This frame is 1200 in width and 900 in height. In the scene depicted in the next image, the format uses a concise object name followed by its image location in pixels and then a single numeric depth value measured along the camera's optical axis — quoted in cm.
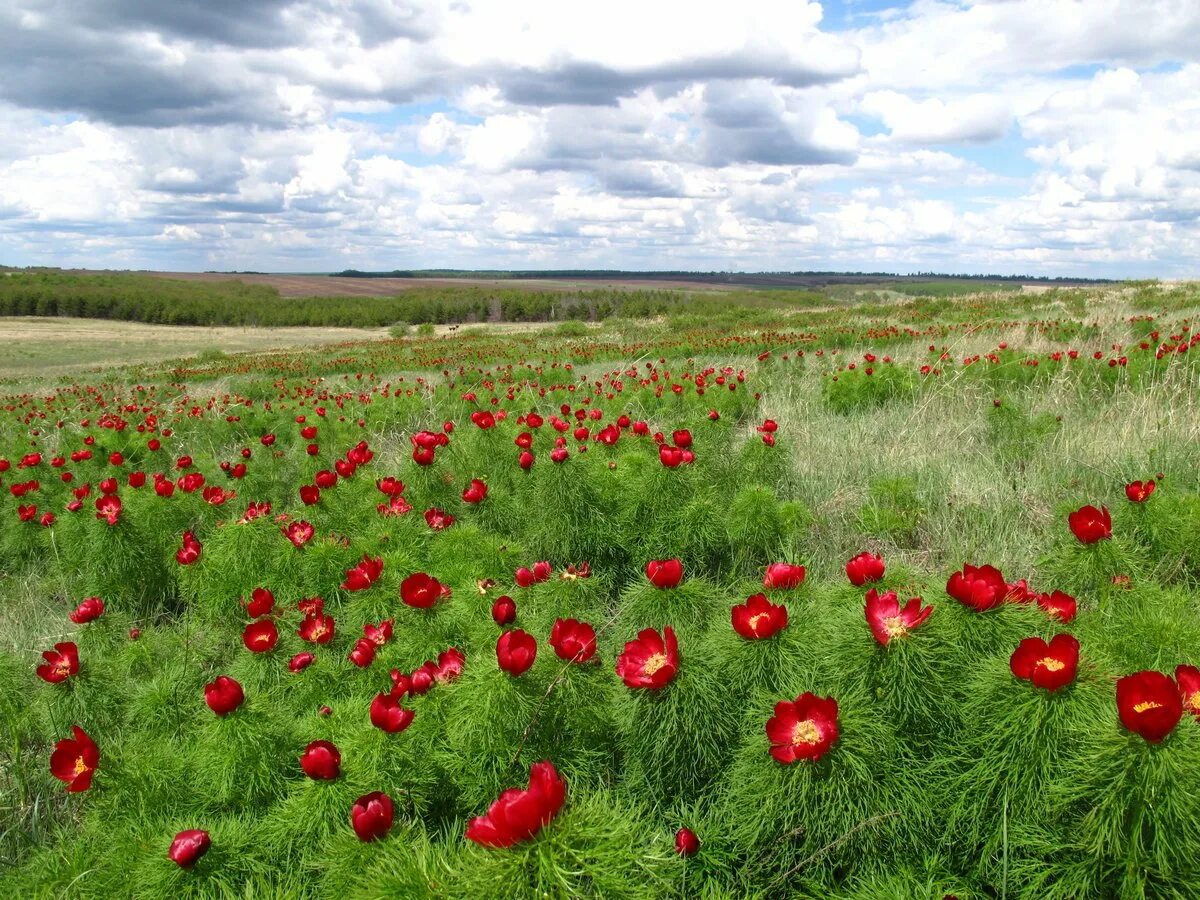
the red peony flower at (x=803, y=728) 158
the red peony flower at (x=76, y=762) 203
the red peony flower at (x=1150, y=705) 138
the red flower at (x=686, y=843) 174
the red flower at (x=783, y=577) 233
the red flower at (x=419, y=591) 262
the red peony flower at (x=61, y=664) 266
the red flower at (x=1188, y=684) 160
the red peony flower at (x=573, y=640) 199
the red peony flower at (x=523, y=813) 131
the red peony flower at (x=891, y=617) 175
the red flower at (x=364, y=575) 291
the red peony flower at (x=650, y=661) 179
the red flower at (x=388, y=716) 193
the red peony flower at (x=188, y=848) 161
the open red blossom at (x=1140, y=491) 307
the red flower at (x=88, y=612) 311
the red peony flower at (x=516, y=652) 187
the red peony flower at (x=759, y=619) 193
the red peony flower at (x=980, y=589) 186
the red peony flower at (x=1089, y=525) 246
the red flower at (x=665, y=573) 232
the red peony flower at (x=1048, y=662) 156
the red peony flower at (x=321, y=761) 182
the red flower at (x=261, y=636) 262
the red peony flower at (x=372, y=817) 156
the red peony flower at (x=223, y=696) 210
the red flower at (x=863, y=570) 211
